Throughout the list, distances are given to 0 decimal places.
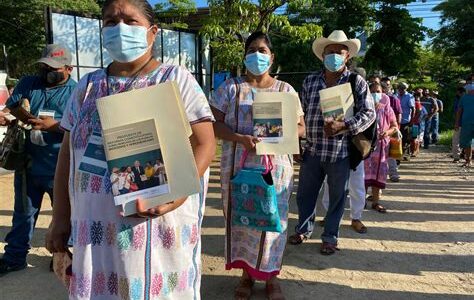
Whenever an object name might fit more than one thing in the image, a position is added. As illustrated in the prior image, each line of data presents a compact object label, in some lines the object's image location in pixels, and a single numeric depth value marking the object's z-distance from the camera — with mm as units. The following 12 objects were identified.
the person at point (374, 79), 5434
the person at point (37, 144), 3393
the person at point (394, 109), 6789
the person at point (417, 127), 10508
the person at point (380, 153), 5418
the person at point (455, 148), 10094
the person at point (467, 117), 7828
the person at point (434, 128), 13859
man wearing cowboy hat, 3654
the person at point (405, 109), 9656
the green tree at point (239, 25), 8023
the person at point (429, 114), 12836
